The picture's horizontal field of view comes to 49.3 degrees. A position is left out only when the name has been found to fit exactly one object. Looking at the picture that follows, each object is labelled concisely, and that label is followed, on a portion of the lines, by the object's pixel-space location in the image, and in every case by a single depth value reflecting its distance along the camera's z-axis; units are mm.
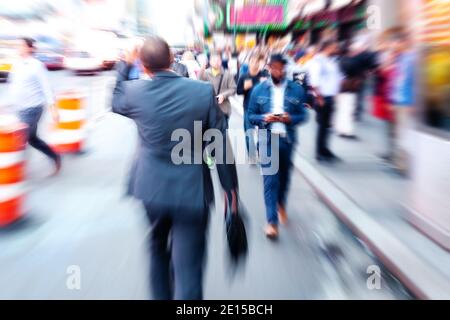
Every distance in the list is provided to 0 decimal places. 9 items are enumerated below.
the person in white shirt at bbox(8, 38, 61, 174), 6086
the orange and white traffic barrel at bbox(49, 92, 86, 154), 8547
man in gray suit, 2674
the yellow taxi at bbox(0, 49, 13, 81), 22709
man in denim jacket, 4711
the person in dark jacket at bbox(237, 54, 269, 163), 7078
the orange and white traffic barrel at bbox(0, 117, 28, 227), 5023
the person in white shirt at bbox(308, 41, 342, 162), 7883
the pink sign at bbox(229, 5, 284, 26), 25406
